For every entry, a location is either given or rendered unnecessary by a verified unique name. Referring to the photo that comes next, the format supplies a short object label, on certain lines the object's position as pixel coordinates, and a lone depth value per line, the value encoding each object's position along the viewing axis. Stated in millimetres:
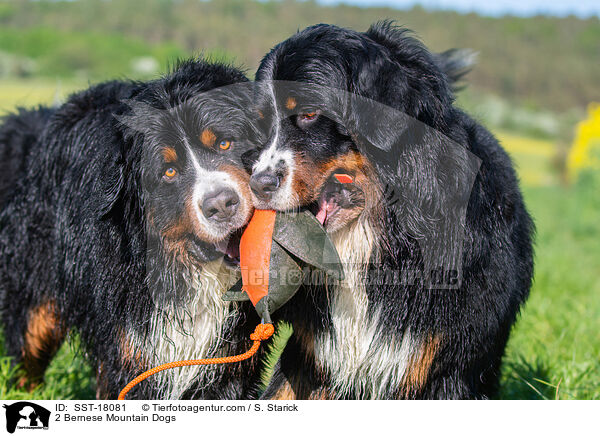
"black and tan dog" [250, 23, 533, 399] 2547
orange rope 2486
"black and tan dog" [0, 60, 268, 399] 2693
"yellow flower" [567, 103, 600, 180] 12091
